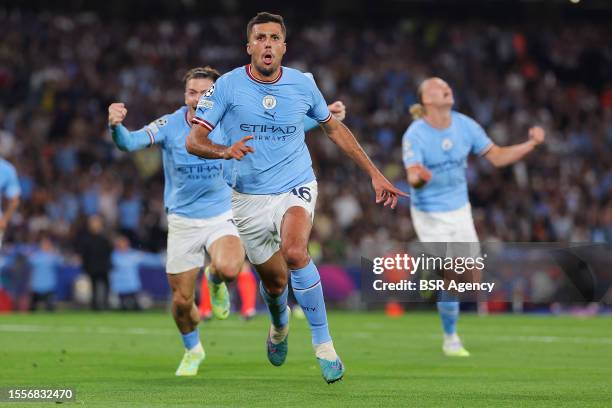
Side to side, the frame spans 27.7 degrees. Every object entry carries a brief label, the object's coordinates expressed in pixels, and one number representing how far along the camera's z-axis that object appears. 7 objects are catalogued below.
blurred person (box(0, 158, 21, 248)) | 15.66
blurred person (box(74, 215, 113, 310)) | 25.50
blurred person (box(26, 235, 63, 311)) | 25.84
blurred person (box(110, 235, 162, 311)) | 26.36
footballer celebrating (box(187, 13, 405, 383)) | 9.81
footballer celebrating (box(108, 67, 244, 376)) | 11.73
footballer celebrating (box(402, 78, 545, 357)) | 14.22
